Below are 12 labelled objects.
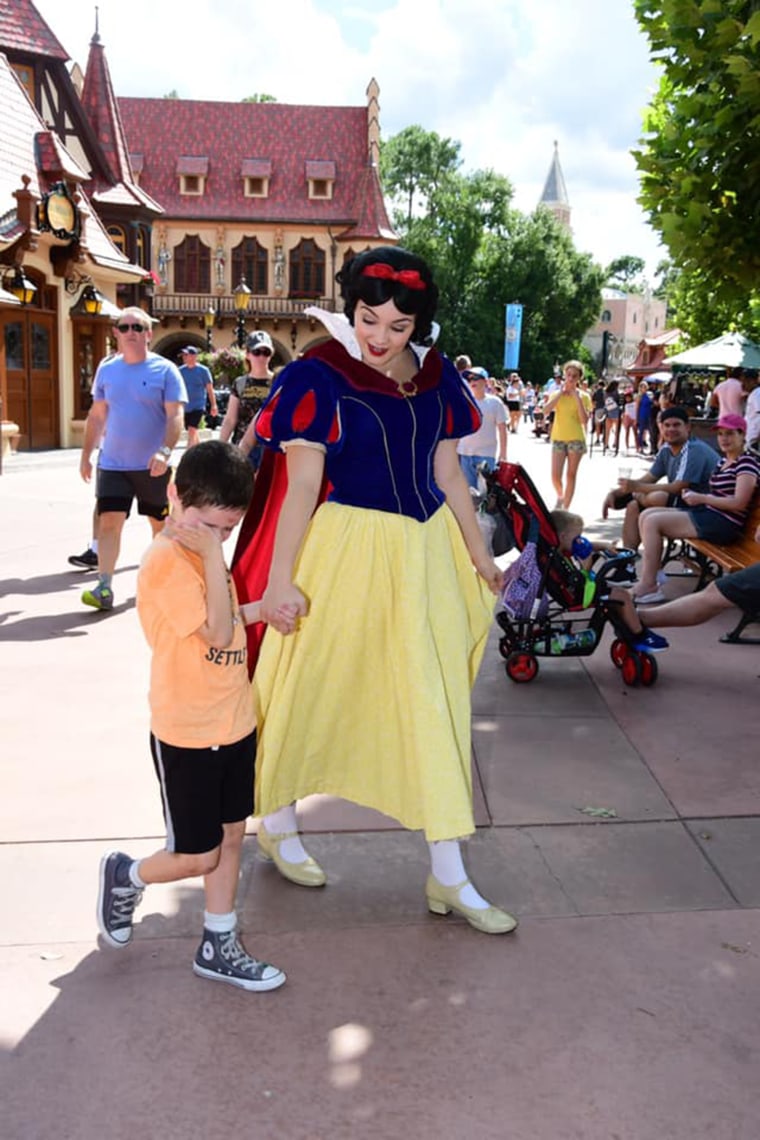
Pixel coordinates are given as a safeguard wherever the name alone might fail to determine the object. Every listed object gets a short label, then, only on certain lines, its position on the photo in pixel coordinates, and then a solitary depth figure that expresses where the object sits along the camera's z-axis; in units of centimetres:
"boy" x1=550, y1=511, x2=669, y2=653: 559
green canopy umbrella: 1778
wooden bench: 643
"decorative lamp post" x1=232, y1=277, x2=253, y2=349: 2789
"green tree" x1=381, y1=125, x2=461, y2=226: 5909
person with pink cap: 698
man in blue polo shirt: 695
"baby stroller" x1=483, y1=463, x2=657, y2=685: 556
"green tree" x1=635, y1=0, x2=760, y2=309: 691
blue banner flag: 4650
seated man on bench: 798
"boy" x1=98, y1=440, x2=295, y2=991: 256
